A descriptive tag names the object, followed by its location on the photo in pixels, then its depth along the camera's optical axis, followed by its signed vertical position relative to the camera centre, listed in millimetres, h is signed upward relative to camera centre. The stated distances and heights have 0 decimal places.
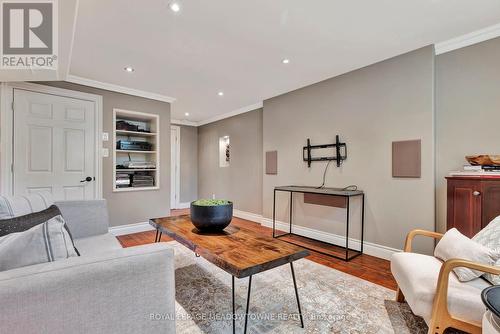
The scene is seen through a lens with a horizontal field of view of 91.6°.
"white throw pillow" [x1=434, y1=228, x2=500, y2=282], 1388 -521
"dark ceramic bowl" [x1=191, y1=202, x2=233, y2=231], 2012 -414
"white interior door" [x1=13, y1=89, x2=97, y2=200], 3092 +289
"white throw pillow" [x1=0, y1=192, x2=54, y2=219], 1600 -270
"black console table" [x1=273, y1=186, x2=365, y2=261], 2912 -324
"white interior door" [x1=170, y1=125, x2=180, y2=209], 6418 -29
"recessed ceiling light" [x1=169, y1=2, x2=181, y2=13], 1897 +1270
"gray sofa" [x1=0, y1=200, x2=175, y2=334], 808 -473
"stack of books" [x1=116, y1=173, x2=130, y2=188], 4027 -220
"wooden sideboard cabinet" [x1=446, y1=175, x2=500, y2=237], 1916 -286
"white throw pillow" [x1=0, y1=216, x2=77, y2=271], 919 -319
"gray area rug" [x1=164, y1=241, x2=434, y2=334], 1656 -1083
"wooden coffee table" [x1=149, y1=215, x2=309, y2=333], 1421 -562
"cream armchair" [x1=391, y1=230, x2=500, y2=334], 1292 -730
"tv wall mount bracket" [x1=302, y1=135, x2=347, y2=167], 3337 +218
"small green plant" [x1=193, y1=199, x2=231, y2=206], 2095 -315
